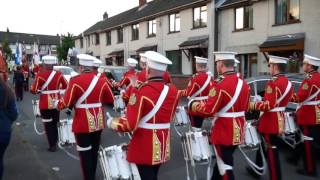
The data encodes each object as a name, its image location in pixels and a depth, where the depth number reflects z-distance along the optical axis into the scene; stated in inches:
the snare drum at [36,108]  346.1
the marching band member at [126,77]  416.2
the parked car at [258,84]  326.4
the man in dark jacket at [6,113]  175.6
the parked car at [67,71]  849.3
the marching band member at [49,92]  320.5
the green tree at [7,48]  2463.1
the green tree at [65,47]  2026.3
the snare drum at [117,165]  171.2
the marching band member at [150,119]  155.4
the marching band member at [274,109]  221.5
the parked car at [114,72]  667.4
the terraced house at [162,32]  967.0
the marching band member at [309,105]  245.0
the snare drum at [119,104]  427.1
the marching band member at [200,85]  319.6
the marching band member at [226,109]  187.2
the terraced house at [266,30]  686.5
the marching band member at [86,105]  222.1
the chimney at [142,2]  1436.9
